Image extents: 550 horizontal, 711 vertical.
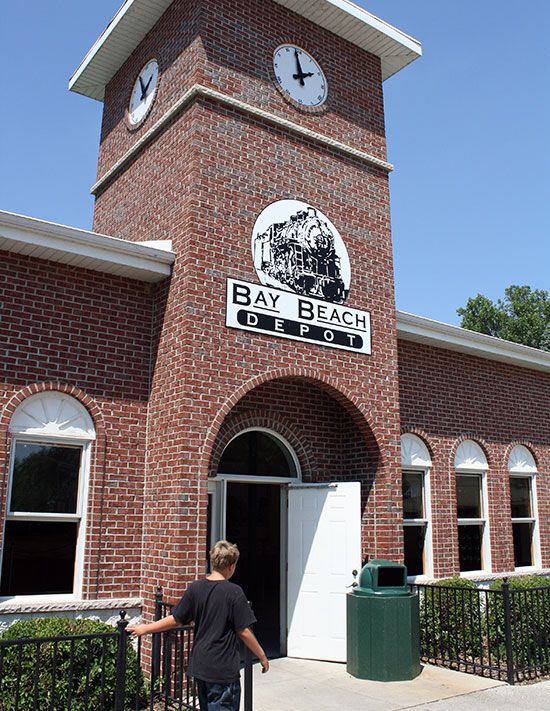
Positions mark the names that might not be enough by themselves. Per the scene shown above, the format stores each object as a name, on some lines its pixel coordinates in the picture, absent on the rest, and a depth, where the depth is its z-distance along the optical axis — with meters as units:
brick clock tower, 8.16
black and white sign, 8.54
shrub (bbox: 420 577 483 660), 8.50
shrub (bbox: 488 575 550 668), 8.14
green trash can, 7.65
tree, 44.66
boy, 4.43
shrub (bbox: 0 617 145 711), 5.93
